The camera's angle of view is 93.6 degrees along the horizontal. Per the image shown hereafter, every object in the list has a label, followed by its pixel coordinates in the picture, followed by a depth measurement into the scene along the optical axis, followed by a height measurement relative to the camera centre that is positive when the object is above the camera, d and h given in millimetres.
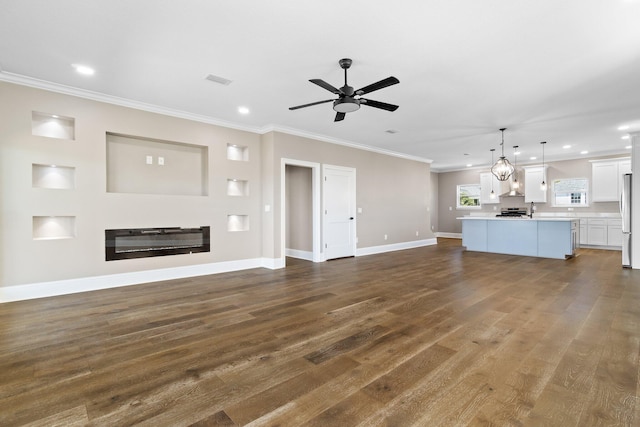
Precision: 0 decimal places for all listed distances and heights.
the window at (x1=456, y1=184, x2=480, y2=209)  11070 +423
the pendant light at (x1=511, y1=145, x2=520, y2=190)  9031 +1011
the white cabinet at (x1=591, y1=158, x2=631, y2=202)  8125 +805
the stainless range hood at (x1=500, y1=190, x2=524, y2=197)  9794 +444
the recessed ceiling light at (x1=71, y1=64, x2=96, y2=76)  3459 +1648
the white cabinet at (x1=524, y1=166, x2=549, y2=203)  9281 +762
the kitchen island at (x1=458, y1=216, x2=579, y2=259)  6703 -692
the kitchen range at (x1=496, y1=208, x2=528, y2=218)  9173 -150
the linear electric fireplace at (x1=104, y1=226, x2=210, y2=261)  4449 -524
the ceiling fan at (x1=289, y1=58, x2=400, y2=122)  3152 +1279
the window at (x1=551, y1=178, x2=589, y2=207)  8828 +452
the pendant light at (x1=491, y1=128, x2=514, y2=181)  6231 +804
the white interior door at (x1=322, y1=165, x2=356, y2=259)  6758 -69
